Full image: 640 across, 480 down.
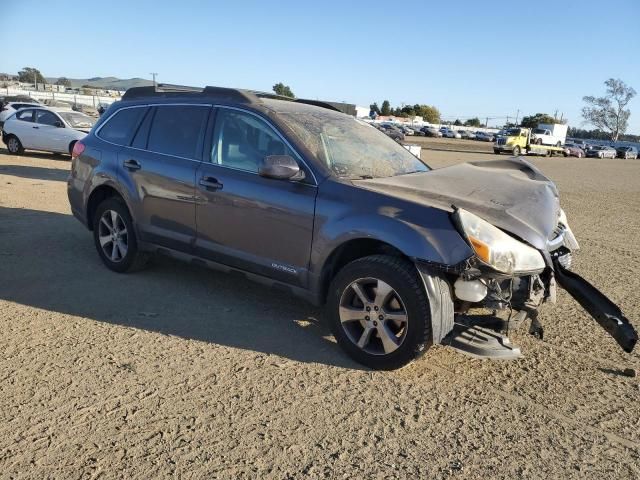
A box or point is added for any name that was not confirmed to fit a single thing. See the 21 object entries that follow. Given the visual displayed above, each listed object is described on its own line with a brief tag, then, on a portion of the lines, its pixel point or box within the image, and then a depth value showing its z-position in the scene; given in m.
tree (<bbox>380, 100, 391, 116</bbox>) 132.88
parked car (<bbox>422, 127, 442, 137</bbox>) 83.50
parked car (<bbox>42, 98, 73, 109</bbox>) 43.78
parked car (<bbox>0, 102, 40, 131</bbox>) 23.76
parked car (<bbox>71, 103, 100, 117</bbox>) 42.17
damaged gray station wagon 3.49
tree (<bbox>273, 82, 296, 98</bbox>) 111.28
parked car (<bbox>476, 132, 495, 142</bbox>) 84.28
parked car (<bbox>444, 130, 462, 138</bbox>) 87.78
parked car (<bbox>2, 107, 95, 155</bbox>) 16.30
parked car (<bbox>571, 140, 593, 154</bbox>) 62.19
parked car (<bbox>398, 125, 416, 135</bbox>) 83.62
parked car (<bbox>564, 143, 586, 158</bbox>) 55.75
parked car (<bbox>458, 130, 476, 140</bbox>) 91.09
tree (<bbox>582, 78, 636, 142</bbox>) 115.19
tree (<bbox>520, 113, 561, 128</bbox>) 104.38
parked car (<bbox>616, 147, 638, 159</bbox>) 64.62
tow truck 45.31
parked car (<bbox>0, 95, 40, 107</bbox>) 40.74
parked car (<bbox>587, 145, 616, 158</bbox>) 61.41
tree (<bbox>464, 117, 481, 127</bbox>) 150.12
